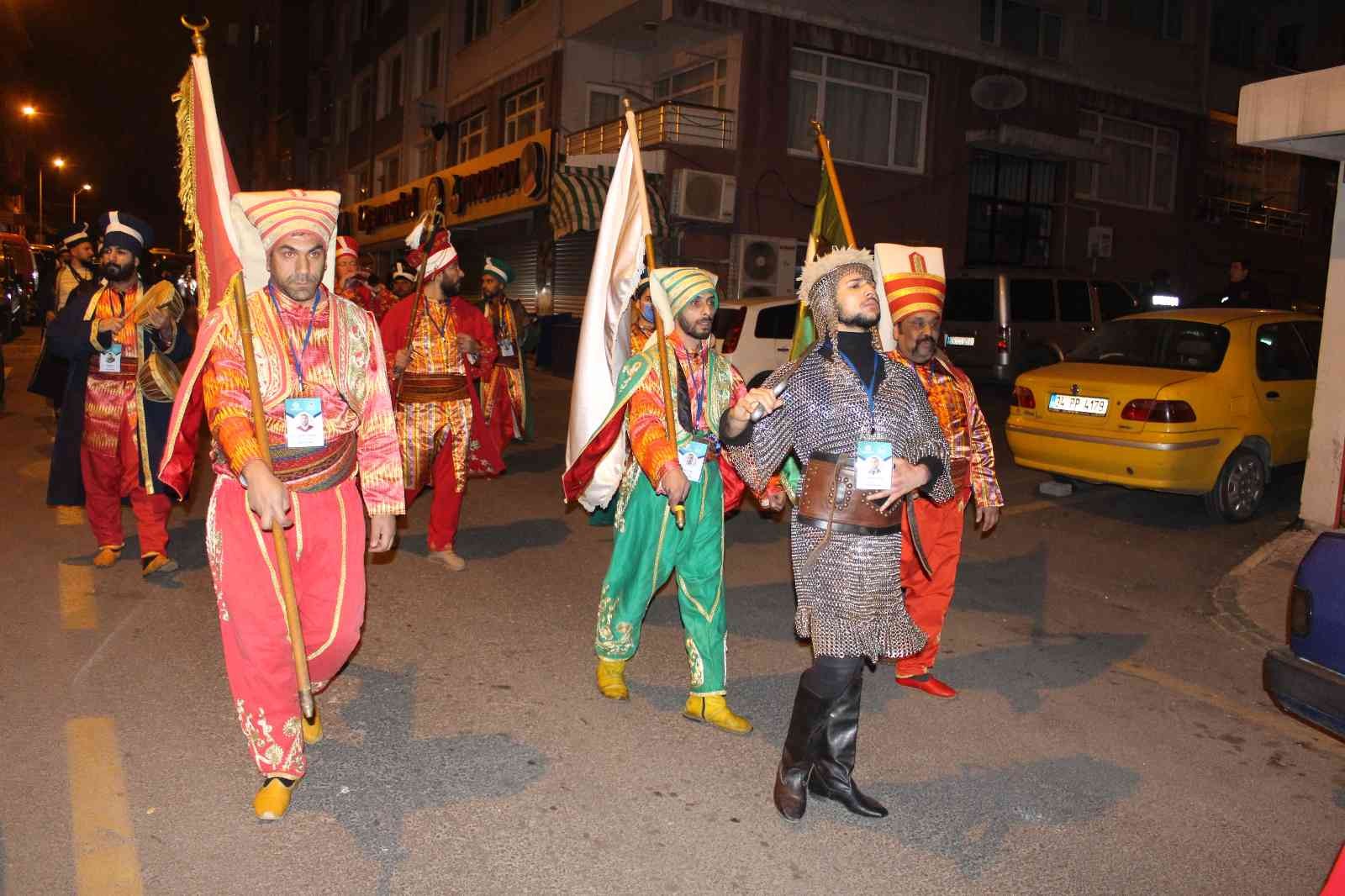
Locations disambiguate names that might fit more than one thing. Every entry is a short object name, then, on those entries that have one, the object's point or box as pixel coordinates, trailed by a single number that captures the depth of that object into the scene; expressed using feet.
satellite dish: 76.13
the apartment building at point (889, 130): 69.67
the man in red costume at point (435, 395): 23.82
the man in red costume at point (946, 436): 16.28
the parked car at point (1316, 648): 11.67
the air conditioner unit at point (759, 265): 70.18
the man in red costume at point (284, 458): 12.09
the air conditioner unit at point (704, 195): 66.49
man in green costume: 15.05
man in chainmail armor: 12.26
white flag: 16.89
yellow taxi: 29.14
